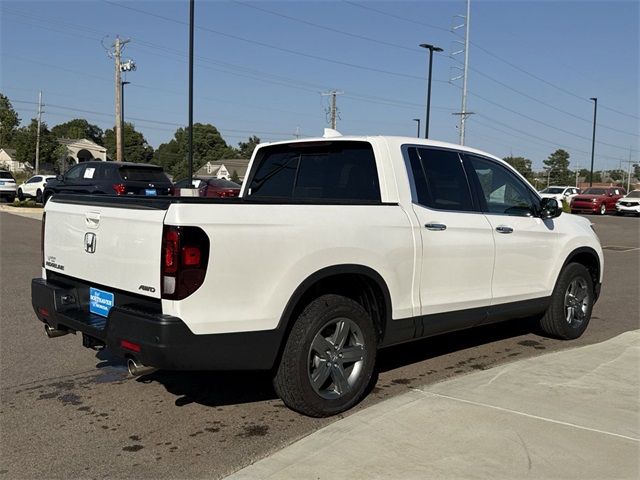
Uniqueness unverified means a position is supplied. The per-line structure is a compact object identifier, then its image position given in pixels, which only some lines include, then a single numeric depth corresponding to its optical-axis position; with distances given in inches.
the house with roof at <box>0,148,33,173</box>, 3472.0
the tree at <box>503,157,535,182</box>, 3741.6
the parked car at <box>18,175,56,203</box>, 1325.0
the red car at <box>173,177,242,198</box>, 974.4
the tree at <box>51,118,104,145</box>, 4631.4
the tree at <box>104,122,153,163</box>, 4097.0
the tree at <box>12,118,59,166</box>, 2468.0
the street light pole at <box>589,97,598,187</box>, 2077.0
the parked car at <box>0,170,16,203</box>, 1316.4
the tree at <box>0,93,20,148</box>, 2445.9
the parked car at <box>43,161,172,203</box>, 702.5
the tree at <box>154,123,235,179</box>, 4719.5
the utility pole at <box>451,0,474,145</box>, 1618.6
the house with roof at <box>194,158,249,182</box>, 3591.0
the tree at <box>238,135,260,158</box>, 4978.6
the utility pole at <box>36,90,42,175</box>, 2325.3
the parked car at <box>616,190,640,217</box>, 1413.6
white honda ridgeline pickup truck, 138.9
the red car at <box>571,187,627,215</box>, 1448.1
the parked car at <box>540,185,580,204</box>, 1582.7
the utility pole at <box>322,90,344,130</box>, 2419.5
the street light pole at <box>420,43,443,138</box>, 1387.8
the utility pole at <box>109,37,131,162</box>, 1174.3
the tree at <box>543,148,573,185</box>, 4254.4
